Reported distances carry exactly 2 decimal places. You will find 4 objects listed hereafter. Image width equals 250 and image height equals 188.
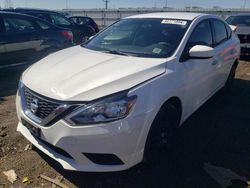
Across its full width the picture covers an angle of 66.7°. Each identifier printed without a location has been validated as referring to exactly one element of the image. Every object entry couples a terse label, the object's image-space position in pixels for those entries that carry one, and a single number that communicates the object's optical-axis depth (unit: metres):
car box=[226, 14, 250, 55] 6.58
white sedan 1.71
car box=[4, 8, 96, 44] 6.88
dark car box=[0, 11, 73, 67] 4.09
